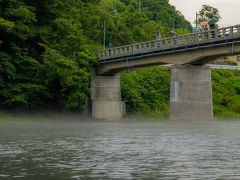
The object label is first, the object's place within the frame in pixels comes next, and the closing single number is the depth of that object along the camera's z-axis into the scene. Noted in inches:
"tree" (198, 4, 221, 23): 5994.1
